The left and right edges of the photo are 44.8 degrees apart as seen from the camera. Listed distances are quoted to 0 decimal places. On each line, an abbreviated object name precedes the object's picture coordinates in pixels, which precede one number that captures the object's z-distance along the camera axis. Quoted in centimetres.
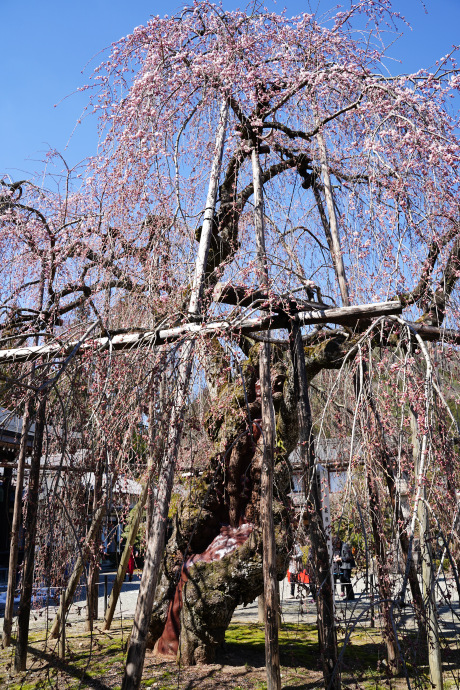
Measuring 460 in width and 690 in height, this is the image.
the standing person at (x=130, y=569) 1448
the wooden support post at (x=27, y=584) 550
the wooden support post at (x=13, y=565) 684
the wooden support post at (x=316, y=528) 375
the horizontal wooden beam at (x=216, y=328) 398
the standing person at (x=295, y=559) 489
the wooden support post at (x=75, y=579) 620
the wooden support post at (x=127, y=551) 704
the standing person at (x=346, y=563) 1104
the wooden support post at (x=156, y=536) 376
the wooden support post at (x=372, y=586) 326
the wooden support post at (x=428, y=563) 299
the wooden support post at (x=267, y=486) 448
